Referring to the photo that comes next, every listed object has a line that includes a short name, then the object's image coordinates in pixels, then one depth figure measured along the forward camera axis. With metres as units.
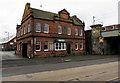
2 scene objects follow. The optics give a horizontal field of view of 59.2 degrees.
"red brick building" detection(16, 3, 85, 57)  20.62
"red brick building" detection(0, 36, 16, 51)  50.83
